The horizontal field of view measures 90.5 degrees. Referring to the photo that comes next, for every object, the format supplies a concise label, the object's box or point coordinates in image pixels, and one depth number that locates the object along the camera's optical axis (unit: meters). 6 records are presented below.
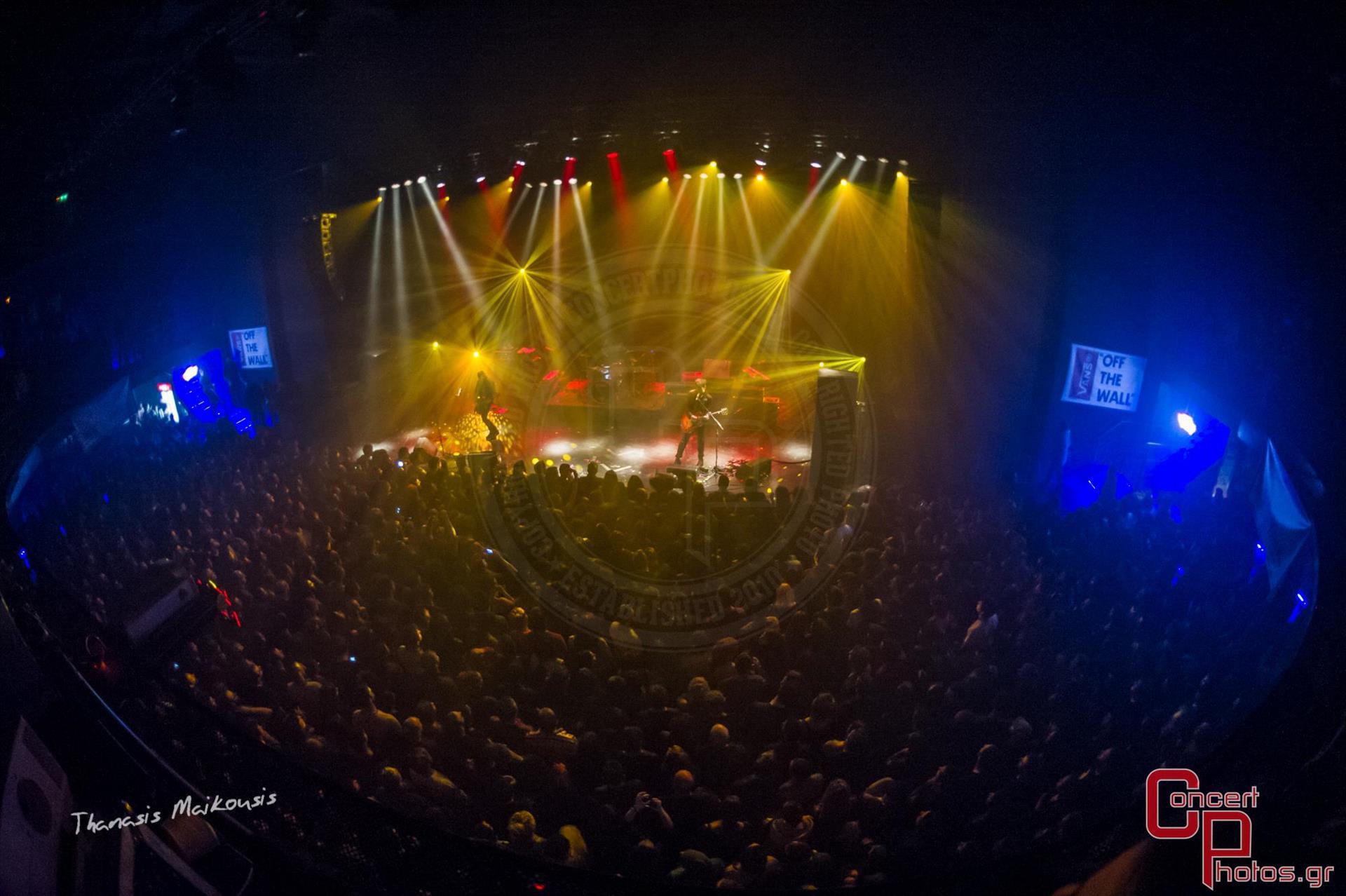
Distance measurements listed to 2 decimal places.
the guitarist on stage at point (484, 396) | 13.15
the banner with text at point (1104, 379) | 9.74
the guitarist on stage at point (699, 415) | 12.01
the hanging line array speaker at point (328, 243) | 14.00
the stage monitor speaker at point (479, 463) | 7.70
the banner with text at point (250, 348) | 13.73
